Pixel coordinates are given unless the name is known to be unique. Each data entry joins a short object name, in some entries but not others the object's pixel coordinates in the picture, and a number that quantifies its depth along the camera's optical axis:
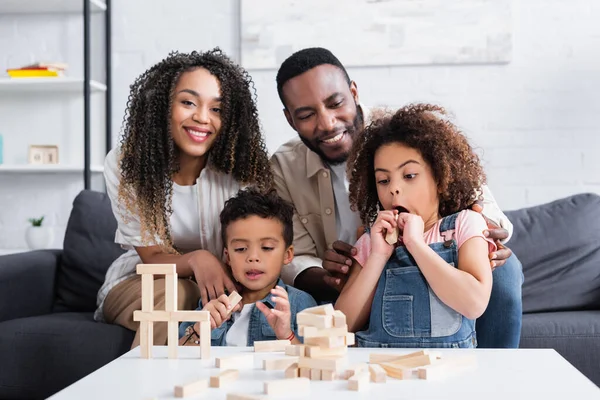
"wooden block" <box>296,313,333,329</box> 1.06
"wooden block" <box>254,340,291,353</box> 1.27
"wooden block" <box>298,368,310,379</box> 1.06
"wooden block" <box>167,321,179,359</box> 1.25
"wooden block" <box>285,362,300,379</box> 1.06
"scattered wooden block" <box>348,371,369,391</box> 0.98
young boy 1.68
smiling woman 1.96
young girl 1.50
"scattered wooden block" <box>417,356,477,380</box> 1.05
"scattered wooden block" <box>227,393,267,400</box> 0.91
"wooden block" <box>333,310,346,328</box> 1.07
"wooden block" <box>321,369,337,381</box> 1.05
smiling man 1.70
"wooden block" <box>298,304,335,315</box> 1.09
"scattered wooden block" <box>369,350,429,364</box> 1.14
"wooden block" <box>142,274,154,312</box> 1.26
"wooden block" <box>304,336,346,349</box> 1.07
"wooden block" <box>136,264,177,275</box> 1.23
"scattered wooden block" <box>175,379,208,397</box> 0.96
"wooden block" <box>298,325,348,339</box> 1.07
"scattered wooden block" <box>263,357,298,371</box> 1.12
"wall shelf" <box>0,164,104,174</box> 3.37
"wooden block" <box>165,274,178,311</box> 1.24
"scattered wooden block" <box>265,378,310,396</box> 0.96
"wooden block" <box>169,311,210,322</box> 1.23
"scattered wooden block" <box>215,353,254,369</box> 1.15
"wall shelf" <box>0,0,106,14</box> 3.36
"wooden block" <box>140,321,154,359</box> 1.25
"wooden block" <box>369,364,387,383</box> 1.03
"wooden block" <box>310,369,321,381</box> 1.05
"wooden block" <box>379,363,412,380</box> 1.05
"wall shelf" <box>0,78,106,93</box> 3.32
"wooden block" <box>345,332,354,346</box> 1.12
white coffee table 0.97
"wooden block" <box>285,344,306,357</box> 1.17
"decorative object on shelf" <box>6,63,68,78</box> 3.34
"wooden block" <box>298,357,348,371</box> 1.04
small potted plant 3.36
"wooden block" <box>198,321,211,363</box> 1.23
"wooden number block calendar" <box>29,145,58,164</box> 3.53
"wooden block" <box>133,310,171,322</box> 1.24
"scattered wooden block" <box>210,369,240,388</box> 1.02
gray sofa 1.98
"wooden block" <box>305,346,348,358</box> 1.07
